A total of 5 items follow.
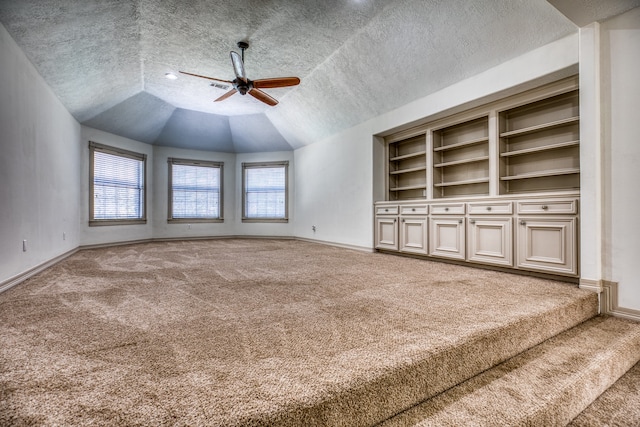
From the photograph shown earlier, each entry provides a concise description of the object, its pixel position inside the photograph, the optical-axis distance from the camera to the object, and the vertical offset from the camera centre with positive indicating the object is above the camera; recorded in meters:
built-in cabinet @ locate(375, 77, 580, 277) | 3.08 +0.35
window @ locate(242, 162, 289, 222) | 8.12 +0.62
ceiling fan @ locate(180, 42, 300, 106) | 3.76 +1.69
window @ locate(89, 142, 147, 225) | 5.95 +0.62
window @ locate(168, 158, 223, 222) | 7.68 +0.64
